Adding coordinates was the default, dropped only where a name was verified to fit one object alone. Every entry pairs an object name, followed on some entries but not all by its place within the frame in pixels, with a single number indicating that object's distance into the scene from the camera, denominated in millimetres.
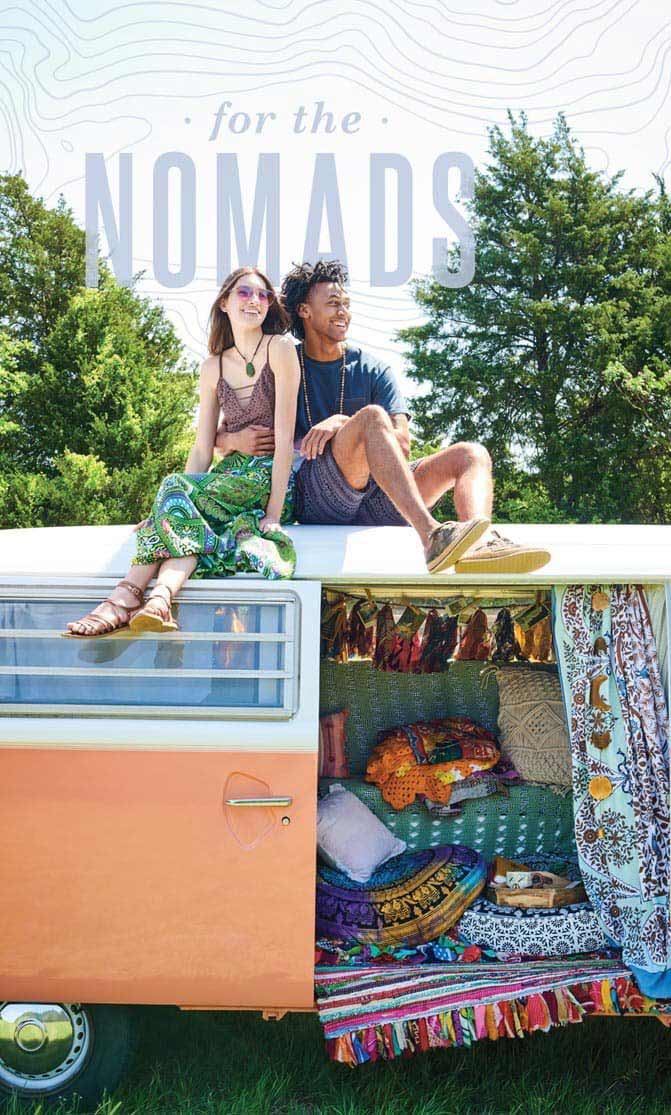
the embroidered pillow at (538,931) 4438
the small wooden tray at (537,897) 4590
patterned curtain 4227
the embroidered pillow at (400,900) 4543
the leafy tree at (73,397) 20609
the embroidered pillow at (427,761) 5023
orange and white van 3969
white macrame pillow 5145
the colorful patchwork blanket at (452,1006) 4113
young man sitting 4039
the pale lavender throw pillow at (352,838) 4695
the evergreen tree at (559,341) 23750
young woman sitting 4062
